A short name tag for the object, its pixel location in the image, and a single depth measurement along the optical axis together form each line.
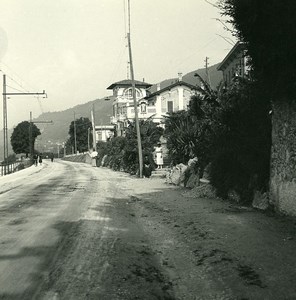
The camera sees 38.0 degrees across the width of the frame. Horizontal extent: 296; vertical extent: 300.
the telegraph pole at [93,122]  57.31
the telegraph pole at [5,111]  39.42
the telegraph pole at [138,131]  29.12
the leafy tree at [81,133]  112.50
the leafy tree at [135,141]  31.66
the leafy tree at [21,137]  109.31
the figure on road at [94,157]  60.03
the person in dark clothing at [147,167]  29.84
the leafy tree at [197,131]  18.23
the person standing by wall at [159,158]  40.05
